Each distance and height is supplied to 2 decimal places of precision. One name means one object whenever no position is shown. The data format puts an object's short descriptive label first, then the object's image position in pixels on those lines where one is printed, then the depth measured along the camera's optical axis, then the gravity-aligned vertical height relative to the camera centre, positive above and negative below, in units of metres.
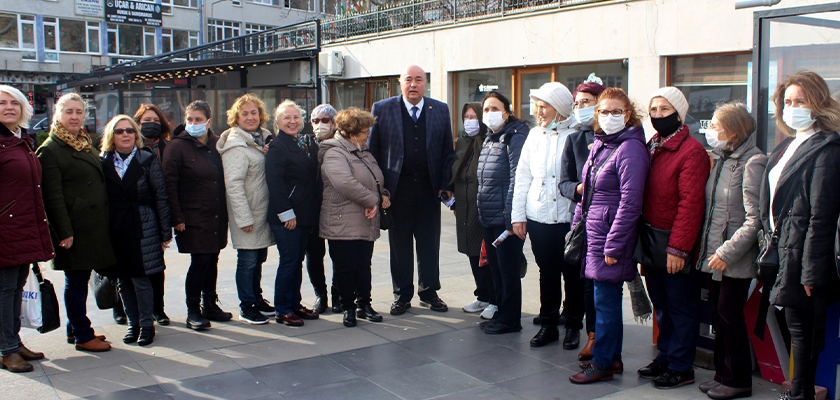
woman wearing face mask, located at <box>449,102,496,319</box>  5.94 -0.17
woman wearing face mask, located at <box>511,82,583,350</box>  5.06 -0.32
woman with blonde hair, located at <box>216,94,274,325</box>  5.80 -0.23
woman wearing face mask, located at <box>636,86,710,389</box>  4.14 -0.31
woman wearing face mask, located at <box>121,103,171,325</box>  5.93 +0.26
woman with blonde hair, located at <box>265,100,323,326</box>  5.72 -0.27
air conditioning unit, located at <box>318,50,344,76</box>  18.73 +2.64
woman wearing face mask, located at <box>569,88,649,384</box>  4.24 -0.30
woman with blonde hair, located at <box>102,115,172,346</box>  5.31 -0.38
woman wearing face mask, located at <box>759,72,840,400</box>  3.67 -0.27
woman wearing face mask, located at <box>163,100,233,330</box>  5.64 -0.25
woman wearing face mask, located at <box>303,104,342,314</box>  6.06 -0.72
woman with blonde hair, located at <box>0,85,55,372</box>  4.63 -0.34
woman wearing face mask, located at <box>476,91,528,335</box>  5.49 -0.25
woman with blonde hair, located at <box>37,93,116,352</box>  4.97 -0.28
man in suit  6.29 -0.01
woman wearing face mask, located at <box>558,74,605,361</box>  4.91 +0.13
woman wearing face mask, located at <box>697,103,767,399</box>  3.99 -0.39
